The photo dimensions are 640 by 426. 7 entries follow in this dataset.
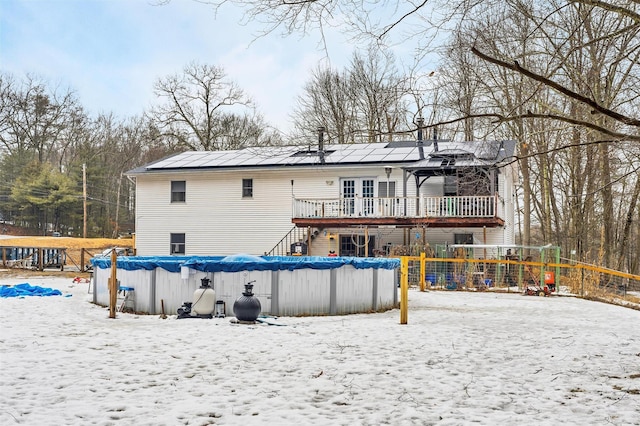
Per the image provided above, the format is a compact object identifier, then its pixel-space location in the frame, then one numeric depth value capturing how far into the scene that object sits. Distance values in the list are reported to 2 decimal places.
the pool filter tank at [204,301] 12.74
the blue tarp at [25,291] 17.72
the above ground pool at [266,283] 13.30
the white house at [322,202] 26.17
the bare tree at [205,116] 45.94
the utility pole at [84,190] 44.81
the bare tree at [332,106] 38.56
